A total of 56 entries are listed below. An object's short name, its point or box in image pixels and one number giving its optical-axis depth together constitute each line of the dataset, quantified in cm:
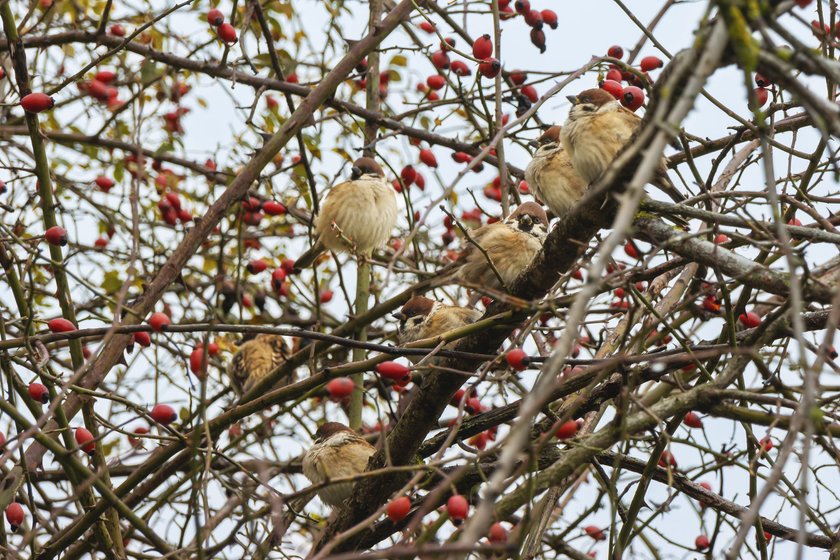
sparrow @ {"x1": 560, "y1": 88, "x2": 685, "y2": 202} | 907
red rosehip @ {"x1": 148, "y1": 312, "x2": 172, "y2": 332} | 738
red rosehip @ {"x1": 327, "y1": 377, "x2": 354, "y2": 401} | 629
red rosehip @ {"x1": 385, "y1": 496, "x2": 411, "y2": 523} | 614
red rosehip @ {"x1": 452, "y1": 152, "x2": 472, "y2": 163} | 1198
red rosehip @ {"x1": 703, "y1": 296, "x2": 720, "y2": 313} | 882
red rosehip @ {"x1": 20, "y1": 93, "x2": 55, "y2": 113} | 801
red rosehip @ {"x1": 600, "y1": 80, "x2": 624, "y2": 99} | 881
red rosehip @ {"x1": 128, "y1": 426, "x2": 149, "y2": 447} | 1076
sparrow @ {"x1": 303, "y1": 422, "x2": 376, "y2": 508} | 1077
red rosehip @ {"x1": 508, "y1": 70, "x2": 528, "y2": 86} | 1193
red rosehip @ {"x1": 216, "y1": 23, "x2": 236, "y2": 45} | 1022
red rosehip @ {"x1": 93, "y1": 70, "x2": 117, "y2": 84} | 1196
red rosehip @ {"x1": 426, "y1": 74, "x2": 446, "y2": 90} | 1249
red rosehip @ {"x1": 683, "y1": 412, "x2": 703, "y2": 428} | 984
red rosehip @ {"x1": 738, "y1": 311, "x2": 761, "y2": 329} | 867
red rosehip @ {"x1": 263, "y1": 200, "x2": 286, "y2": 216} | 1170
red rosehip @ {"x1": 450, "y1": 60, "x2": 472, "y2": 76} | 1129
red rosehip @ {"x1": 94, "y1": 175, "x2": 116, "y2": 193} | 1226
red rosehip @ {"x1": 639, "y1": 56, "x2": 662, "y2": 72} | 997
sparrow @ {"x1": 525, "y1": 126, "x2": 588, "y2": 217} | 1033
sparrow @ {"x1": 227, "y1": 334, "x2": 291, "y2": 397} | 1534
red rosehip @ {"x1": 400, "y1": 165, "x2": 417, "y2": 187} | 1178
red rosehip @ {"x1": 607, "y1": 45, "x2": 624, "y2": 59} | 997
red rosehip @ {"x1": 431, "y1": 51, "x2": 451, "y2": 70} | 1190
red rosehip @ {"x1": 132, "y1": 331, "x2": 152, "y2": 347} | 859
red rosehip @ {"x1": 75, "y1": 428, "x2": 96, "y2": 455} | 800
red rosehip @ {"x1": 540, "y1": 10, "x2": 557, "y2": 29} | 1137
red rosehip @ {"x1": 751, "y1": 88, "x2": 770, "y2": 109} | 889
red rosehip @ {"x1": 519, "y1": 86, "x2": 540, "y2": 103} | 1165
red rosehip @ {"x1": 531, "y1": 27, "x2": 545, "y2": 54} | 1123
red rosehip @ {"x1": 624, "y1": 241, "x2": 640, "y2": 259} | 1075
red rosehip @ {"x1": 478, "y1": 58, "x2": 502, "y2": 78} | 985
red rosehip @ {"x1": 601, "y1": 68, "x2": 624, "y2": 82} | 1005
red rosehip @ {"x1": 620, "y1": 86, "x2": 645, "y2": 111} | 879
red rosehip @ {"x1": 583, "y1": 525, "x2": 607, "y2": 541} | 1031
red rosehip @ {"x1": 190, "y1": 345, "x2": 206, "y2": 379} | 1081
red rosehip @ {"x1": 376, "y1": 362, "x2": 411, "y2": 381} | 721
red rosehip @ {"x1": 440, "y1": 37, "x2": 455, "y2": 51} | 886
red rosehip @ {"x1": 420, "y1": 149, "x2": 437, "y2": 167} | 1212
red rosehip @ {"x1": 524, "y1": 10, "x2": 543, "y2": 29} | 1117
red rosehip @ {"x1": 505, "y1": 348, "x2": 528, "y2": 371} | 694
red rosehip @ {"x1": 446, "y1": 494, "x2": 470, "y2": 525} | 572
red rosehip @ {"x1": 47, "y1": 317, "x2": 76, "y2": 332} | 793
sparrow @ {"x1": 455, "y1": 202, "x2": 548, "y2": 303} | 1137
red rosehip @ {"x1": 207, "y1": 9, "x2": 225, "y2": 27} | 1036
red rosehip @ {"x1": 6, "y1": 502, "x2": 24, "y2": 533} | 810
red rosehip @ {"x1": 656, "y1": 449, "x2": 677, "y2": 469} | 901
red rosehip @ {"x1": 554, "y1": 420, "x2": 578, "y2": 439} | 757
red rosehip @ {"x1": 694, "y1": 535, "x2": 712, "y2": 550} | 960
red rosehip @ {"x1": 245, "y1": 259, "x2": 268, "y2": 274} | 1257
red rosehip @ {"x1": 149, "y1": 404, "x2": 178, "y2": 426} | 734
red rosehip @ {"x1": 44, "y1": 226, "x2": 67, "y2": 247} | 821
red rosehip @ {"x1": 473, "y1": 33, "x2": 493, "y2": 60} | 990
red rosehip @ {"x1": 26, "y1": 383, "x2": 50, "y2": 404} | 820
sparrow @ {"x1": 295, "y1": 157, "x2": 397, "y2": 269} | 1297
